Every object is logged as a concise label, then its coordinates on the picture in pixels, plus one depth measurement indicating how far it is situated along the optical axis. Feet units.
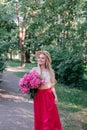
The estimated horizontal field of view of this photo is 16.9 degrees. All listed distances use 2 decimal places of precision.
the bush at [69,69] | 50.88
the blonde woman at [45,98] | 19.70
